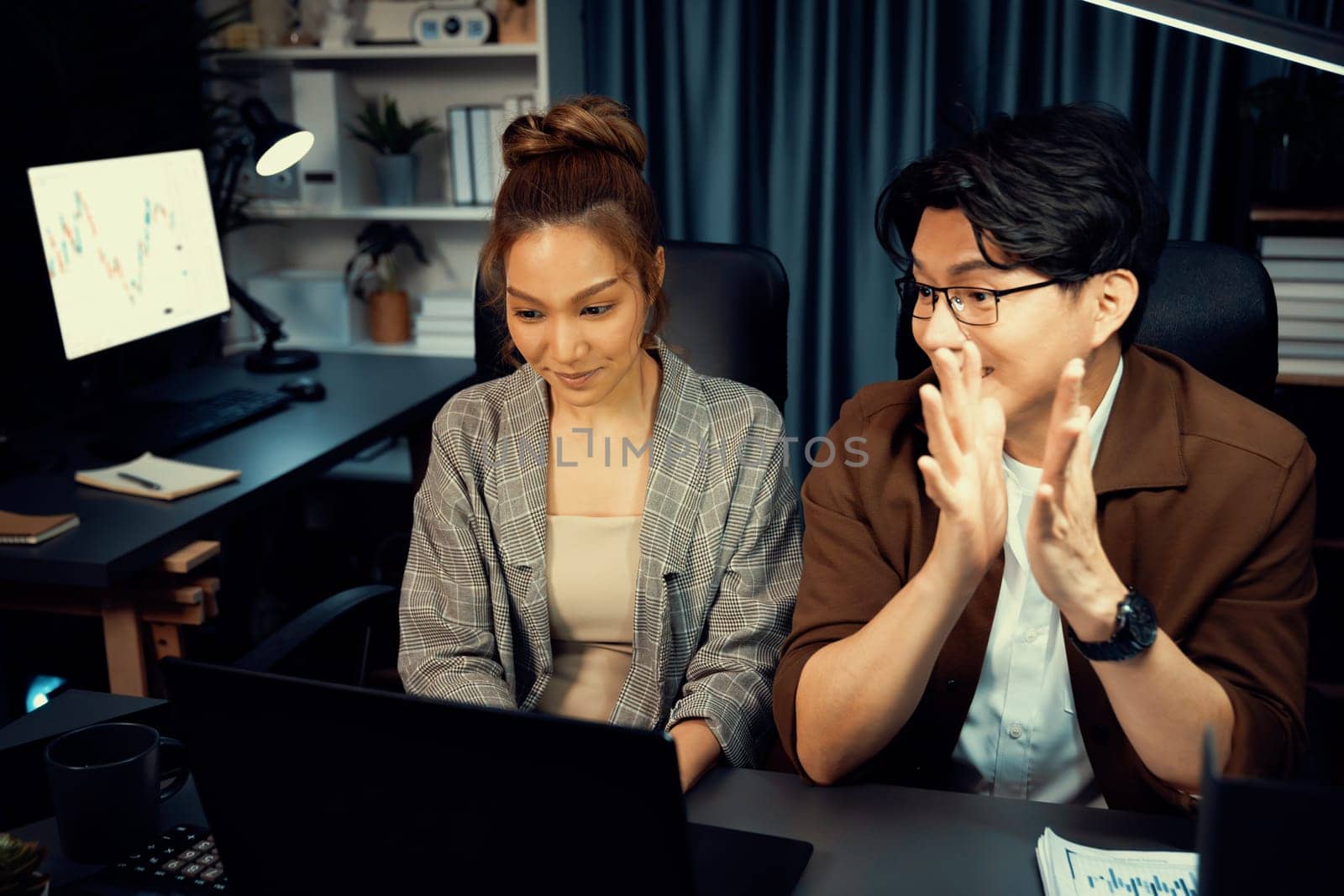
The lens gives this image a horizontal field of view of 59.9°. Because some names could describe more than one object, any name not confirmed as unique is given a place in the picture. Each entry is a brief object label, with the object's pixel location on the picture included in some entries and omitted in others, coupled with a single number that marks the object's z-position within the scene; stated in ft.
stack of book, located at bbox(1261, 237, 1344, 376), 6.68
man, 3.30
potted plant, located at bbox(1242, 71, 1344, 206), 6.59
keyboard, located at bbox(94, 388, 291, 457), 6.74
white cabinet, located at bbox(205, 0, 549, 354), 9.64
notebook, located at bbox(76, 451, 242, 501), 6.06
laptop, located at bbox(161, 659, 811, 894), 2.28
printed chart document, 2.88
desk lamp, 7.33
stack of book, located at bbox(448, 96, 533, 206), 9.34
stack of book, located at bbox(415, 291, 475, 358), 9.55
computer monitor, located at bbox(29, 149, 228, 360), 6.53
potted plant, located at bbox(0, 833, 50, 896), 2.78
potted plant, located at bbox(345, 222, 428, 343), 9.86
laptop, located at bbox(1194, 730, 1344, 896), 1.86
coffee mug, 3.05
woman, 4.38
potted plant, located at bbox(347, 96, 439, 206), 9.54
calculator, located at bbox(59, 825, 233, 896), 2.98
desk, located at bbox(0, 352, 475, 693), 5.36
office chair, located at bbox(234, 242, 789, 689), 5.28
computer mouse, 7.77
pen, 6.07
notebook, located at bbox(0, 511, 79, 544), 5.47
